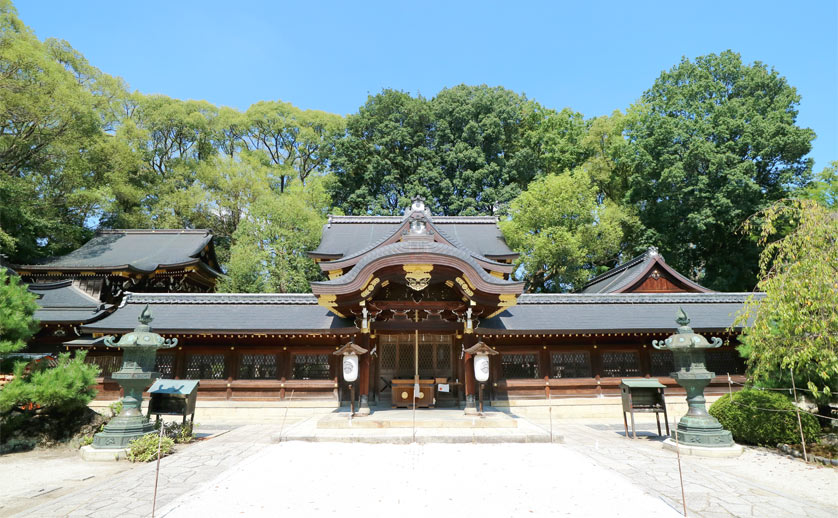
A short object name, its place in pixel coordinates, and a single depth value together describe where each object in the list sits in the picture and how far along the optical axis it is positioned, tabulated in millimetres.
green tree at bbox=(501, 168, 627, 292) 22312
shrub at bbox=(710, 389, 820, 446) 8766
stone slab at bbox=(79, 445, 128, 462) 8070
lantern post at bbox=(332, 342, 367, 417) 10453
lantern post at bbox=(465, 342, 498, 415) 10711
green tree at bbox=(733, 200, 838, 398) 7246
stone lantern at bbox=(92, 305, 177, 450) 8336
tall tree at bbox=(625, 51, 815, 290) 23516
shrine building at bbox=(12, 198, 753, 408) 11219
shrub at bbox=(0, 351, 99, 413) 8383
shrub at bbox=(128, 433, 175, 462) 8031
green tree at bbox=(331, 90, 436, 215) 30500
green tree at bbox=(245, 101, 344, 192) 35844
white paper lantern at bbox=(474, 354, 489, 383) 10703
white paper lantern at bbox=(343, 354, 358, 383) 10422
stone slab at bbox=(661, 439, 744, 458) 8242
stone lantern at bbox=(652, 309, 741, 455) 8555
